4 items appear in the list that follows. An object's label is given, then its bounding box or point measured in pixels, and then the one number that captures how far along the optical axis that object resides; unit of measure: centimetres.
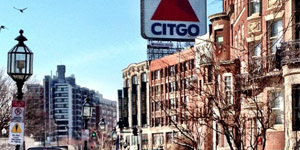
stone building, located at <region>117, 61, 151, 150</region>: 12800
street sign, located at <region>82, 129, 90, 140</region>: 3512
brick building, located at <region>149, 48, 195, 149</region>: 10915
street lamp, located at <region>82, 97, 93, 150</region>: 3372
